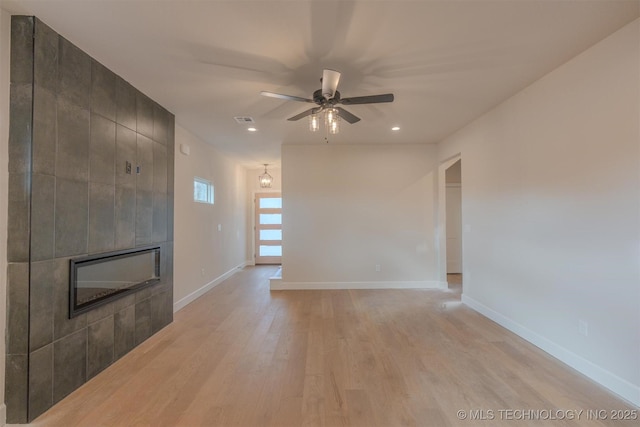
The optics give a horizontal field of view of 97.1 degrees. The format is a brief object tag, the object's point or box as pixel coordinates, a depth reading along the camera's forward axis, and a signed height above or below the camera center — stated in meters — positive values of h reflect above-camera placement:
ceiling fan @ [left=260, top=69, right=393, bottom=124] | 2.27 +1.10
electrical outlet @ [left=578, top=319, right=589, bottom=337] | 2.41 -0.94
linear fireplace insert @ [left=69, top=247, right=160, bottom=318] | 2.29 -0.54
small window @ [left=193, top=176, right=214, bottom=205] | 4.91 +0.54
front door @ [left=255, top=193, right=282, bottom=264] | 8.17 -0.28
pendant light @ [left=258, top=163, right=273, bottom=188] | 7.75 +1.11
